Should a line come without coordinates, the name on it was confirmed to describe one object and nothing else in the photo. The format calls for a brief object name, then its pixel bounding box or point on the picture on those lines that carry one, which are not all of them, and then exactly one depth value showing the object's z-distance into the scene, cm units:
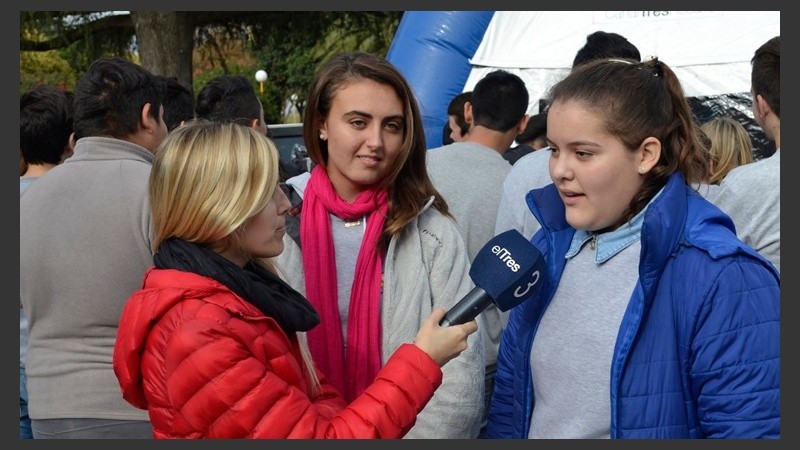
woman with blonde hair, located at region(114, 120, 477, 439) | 196
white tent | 789
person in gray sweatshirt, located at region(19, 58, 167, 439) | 302
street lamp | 2169
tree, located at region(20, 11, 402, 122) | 1388
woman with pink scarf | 266
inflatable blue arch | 899
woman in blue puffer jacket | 195
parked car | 753
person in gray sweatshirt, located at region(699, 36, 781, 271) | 350
